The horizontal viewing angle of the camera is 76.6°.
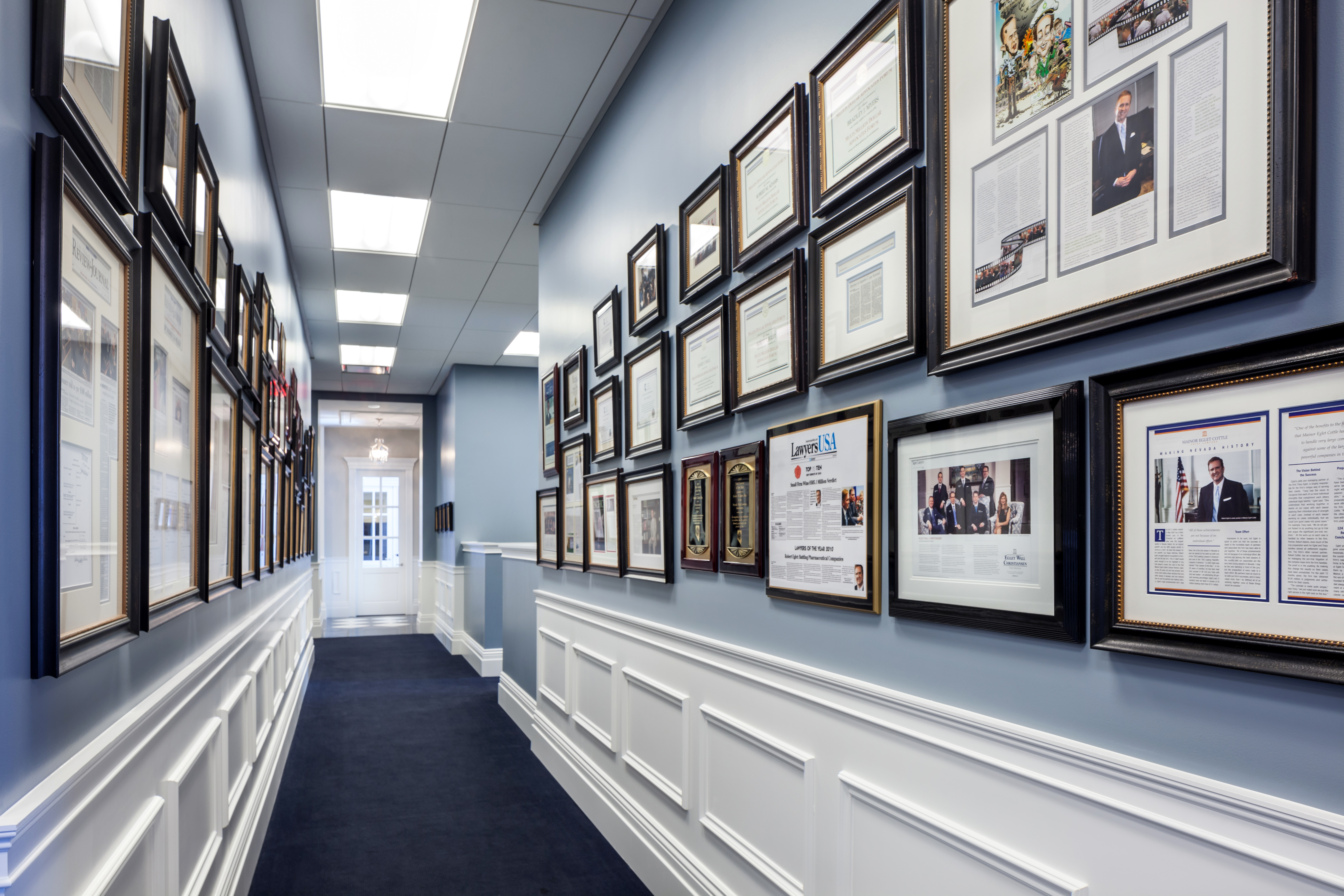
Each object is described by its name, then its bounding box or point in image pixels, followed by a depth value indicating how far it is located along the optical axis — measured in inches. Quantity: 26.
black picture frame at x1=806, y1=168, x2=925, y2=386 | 60.8
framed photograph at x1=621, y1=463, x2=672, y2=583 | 107.0
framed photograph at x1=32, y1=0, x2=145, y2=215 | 40.7
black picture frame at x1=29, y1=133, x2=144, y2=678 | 40.0
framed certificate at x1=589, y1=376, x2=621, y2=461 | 128.0
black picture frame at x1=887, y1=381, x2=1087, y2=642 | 47.4
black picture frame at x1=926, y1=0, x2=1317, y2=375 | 36.9
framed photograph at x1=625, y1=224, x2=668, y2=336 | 109.5
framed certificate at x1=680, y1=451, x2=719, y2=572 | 93.8
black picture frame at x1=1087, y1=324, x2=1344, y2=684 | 36.1
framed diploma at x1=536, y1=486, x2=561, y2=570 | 164.7
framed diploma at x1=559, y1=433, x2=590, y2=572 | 146.7
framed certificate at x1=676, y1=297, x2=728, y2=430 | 92.0
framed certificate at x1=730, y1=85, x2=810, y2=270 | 76.6
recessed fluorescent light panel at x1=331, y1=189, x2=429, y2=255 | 173.0
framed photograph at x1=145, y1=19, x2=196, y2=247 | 61.3
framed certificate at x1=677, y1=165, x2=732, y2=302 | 92.6
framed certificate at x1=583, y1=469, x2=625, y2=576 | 125.9
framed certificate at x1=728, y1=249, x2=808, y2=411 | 76.7
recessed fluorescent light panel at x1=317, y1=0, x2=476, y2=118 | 110.4
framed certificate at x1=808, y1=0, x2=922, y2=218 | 61.8
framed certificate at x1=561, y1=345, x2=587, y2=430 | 147.2
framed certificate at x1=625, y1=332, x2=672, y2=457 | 108.8
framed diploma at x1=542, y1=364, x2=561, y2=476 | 165.3
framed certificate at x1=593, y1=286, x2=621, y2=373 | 128.3
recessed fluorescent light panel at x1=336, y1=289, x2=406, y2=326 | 237.6
